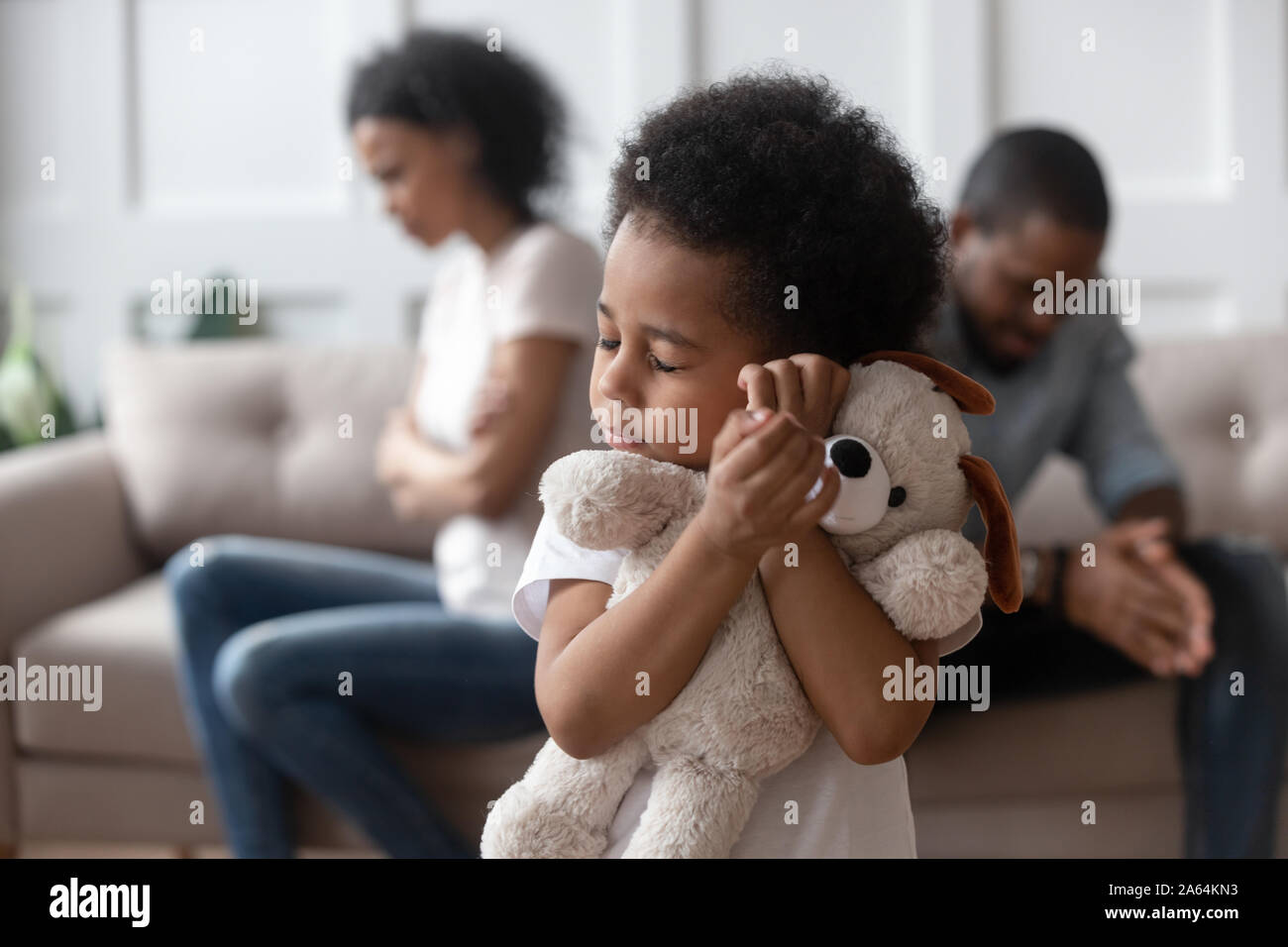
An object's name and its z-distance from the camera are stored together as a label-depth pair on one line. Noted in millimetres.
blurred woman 3314
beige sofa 3390
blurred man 3264
